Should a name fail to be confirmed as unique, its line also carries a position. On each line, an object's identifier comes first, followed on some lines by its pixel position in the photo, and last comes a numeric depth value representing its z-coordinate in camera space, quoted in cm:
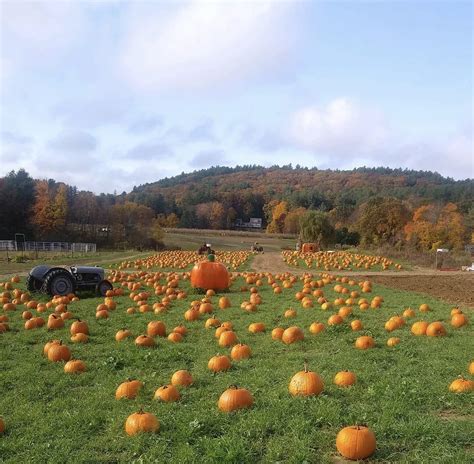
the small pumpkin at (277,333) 1027
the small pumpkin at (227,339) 963
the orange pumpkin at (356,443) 480
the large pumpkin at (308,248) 5630
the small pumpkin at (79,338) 1033
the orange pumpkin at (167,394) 654
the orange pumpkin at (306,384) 654
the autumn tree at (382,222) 6589
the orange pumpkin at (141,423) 550
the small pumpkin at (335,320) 1145
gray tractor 1742
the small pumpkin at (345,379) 693
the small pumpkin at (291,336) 984
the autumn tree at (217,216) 13438
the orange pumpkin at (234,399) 607
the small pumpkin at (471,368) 740
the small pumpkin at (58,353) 884
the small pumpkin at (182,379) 716
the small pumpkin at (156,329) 1071
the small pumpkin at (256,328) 1104
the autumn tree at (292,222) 11816
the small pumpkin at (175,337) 1023
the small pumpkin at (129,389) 677
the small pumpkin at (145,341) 969
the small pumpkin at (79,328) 1096
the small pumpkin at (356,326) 1094
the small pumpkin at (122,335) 1049
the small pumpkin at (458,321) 1136
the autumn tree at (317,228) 6581
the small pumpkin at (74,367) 809
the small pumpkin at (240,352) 870
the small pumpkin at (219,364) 790
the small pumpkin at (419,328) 1036
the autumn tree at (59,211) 7444
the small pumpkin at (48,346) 919
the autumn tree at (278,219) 12850
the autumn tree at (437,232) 5747
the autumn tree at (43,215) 7206
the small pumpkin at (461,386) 655
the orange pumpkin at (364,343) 919
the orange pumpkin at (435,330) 1023
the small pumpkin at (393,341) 931
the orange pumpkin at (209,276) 1919
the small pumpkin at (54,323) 1184
